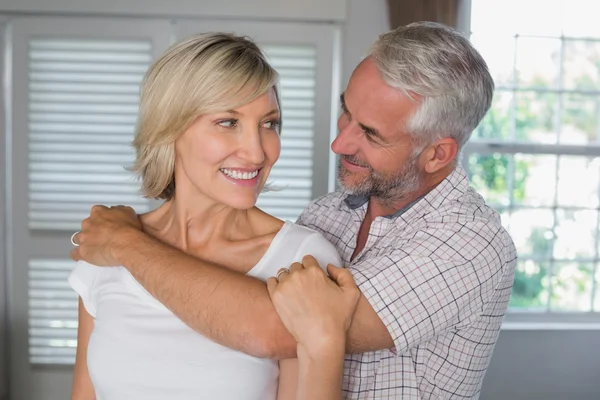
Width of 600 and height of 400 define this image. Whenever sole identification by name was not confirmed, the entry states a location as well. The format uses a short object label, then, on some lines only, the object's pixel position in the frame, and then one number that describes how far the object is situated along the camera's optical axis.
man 1.50
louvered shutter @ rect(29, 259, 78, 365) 3.83
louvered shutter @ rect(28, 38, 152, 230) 3.71
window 4.12
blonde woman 1.57
